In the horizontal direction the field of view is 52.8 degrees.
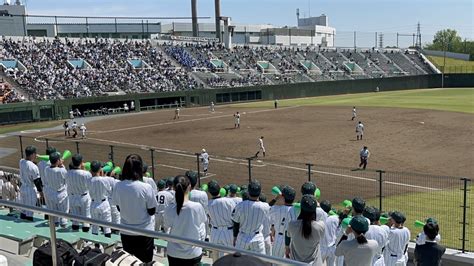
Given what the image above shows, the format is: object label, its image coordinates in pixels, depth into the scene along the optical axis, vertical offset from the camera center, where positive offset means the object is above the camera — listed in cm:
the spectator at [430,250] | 706 -269
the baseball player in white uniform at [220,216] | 778 -236
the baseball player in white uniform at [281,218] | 738 -237
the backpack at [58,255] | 490 -185
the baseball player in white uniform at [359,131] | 3199 -415
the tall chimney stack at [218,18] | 8512 +977
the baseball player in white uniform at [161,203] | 905 -242
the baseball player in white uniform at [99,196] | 1024 -264
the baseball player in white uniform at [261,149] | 2754 -461
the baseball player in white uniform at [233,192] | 825 -206
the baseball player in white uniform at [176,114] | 4811 -408
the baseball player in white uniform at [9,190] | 1381 -324
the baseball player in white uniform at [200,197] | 819 -212
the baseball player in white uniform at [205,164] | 2200 -432
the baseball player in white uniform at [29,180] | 1130 -248
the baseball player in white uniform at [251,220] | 734 -231
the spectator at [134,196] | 640 -162
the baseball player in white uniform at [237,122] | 3981 -412
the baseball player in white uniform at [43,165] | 1105 -204
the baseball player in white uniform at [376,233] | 723 -247
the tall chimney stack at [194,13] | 8938 +1121
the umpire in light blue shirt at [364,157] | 2364 -436
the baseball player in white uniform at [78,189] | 1048 -251
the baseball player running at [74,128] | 3678 -399
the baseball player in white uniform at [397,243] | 810 -297
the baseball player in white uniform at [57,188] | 1076 -255
